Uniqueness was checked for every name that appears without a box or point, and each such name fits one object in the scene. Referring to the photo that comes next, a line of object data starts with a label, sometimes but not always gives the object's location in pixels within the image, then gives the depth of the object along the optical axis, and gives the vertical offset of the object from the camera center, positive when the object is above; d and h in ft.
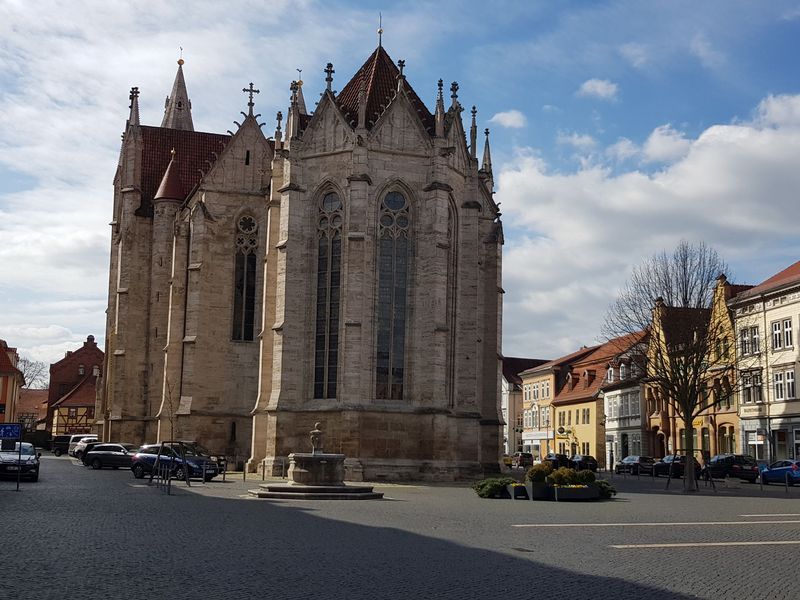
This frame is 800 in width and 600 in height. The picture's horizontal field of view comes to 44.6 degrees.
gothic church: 127.13 +20.61
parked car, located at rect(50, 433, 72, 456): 260.64 -1.45
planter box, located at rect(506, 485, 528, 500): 92.68 -4.64
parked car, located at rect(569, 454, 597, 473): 188.76 -3.67
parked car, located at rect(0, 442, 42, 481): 113.91 -3.11
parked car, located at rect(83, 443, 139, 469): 156.66 -2.97
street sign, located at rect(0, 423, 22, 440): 94.17 +0.48
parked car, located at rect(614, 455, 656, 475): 192.65 -4.10
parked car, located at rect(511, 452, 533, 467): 228.24 -3.88
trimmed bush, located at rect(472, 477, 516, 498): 92.89 -4.20
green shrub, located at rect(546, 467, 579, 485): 91.09 -3.14
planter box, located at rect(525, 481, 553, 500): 91.45 -4.46
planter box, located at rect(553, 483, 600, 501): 89.92 -4.55
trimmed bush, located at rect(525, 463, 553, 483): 91.81 -2.81
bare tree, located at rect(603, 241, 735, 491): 128.47 +14.94
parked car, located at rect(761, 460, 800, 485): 148.56 -4.09
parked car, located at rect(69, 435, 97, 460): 207.83 -1.67
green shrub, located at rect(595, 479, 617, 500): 94.07 -4.44
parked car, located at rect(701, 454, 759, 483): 162.71 -3.62
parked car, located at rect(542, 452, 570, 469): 177.18 -3.27
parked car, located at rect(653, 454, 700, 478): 173.88 -3.80
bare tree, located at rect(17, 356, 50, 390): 421.59 +29.02
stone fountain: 91.25 -3.86
